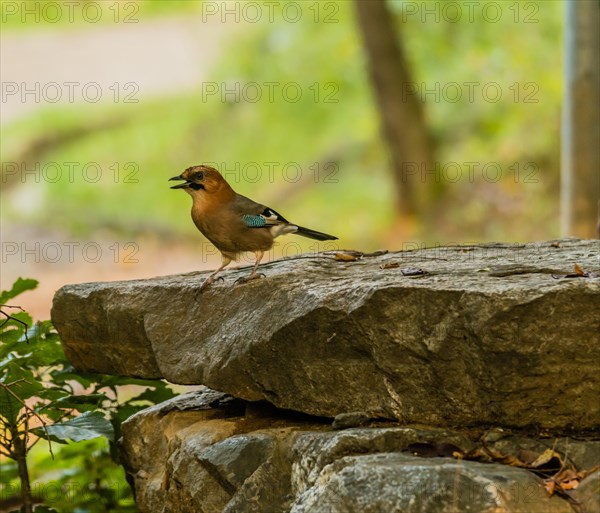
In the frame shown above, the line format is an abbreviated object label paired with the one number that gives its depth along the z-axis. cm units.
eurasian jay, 977
